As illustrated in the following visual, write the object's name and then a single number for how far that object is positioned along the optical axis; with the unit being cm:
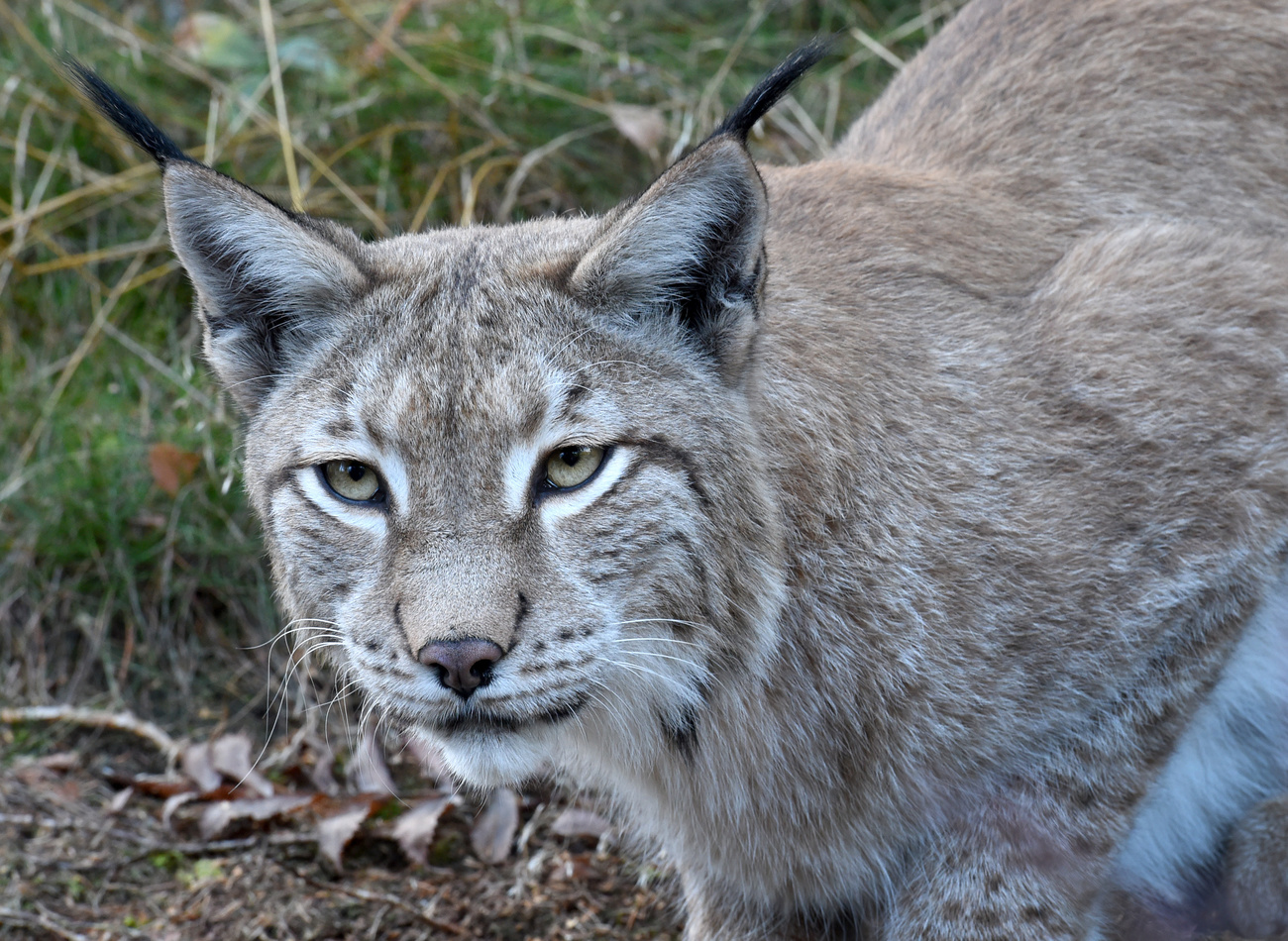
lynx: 571
